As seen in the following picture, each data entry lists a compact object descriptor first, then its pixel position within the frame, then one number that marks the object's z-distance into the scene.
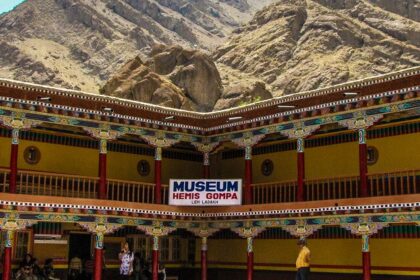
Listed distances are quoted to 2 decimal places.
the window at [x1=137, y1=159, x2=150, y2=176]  26.48
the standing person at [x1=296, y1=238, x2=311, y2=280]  16.64
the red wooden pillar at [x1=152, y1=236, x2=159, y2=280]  23.50
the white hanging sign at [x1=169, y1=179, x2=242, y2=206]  23.98
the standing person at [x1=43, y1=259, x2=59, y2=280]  22.39
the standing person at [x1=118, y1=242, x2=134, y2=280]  21.31
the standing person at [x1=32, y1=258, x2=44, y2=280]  21.61
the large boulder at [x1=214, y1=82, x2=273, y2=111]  54.47
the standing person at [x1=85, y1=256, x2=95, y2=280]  24.33
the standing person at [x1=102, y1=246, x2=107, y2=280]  24.92
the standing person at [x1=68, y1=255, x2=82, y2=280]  23.93
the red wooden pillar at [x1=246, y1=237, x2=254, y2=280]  23.53
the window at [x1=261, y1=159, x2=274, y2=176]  26.20
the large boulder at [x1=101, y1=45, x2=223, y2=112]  48.06
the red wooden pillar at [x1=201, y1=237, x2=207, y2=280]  25.12
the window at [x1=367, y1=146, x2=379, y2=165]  22.52
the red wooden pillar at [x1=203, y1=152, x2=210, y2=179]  25.97
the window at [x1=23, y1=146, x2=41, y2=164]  23.48
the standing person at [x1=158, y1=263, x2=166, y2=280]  24.27
